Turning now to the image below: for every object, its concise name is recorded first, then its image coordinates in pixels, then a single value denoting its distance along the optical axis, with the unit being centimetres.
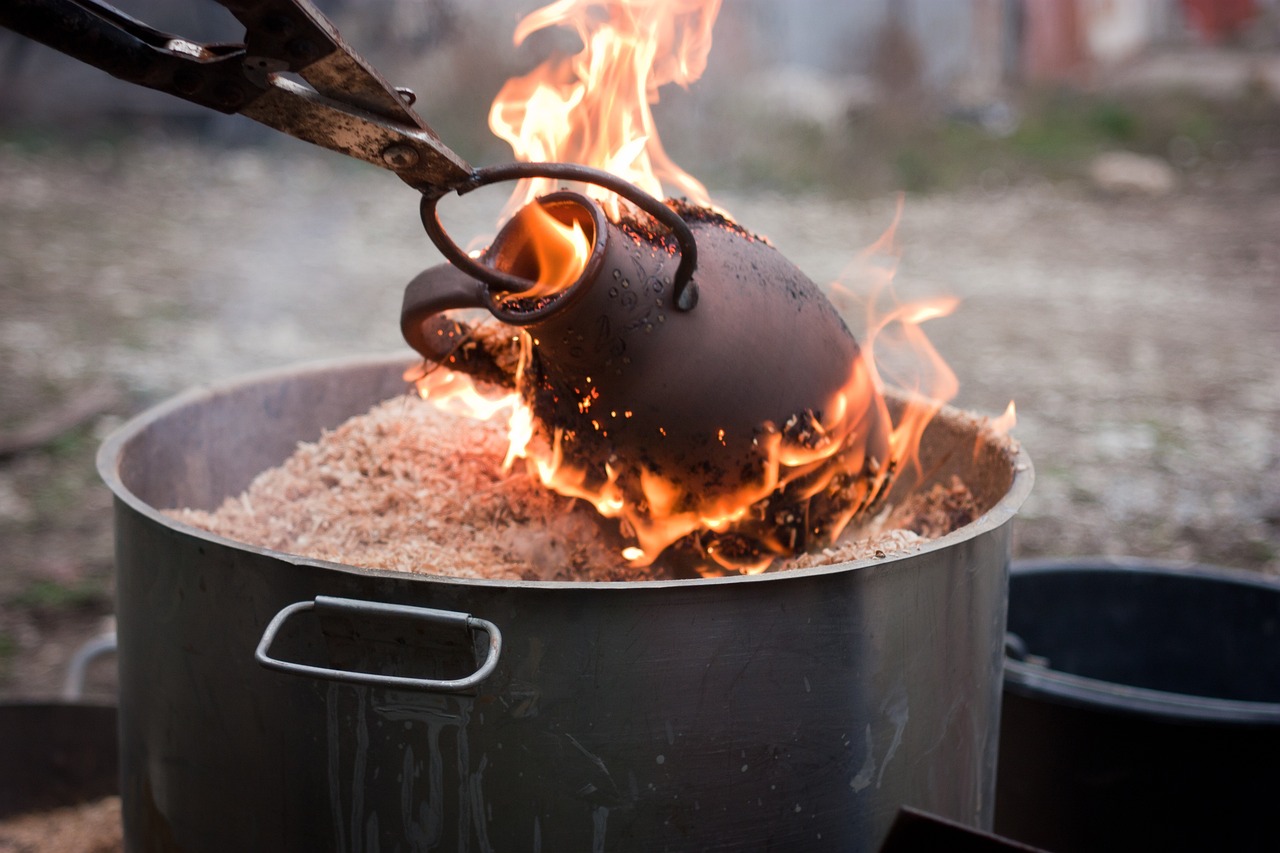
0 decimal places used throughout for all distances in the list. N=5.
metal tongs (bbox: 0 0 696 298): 113
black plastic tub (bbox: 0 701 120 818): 215
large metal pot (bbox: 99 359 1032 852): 122
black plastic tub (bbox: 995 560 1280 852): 190
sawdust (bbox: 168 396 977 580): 155
